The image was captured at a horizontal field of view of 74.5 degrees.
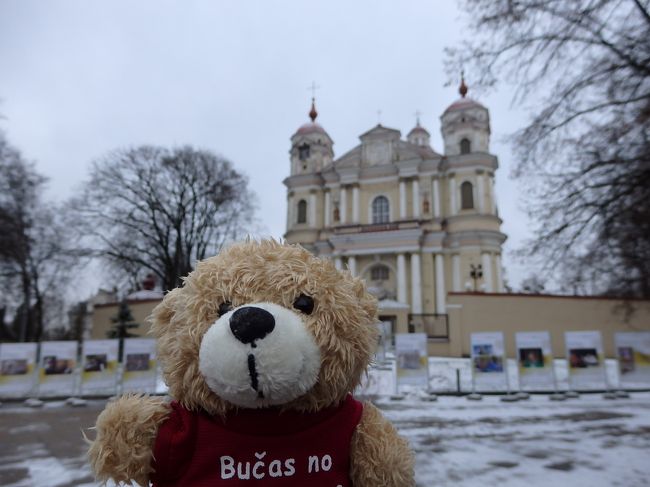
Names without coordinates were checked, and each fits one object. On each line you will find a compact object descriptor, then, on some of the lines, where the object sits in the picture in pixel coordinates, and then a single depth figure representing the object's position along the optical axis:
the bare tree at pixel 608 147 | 6.04
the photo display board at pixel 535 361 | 10.34
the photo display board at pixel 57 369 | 10.46
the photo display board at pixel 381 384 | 10.84
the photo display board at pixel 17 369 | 10.39
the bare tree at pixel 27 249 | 16.22
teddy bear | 1.41
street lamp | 25.86
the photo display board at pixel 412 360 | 10.44
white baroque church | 28.41
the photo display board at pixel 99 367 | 10.59
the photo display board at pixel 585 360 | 10.41
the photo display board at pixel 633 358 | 10.38
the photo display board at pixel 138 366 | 10.66
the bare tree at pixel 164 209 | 24.44
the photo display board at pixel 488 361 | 10.34
